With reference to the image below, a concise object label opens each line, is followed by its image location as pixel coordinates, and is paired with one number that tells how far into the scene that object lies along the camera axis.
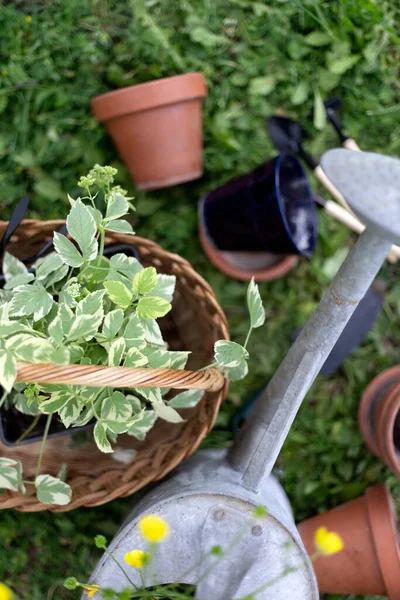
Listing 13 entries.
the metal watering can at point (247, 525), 0.71
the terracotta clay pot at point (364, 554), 0.99
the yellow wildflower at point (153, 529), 0.52
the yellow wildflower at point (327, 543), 0.53
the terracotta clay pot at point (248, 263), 1.14
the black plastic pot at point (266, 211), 0.95
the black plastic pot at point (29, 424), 0.83
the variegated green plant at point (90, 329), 0.65
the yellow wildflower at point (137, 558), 0.54
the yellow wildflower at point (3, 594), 0.51
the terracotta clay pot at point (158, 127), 0.96
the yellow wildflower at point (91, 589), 0.65
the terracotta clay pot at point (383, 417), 1.02
